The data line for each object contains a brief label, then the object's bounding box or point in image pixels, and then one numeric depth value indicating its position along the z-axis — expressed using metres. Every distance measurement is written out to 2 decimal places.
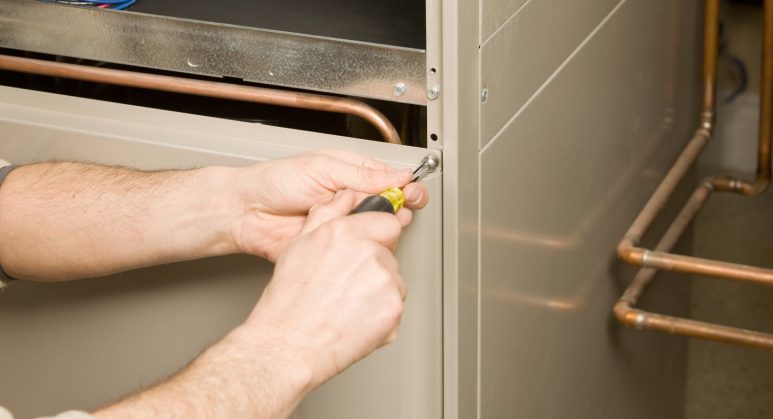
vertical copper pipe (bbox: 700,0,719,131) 2.41
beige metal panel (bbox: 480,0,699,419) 1.89
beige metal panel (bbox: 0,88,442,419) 1.82
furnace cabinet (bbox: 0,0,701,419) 1.80
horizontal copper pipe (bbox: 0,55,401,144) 1.84
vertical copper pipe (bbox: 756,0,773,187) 2.48
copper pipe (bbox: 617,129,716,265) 2.18
